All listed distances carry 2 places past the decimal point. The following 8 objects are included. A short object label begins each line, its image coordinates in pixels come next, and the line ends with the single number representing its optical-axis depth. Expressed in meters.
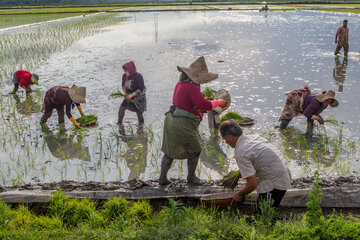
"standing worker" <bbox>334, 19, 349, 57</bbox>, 11.04
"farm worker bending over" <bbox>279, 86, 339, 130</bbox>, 5.10
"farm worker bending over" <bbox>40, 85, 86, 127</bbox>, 5.61
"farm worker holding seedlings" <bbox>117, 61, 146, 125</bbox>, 5.70
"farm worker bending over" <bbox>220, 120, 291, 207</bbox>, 2.82
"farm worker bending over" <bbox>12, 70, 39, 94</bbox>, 7.58
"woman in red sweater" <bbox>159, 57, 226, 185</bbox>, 3.45
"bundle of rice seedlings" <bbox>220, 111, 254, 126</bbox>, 5.81
